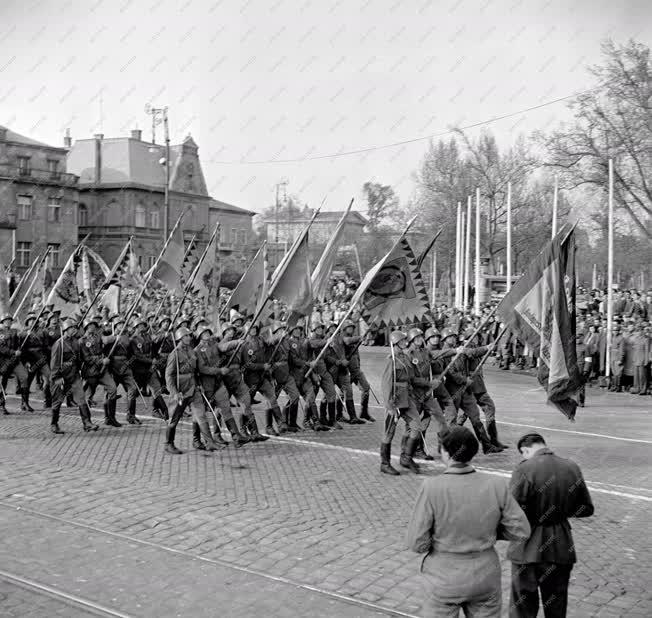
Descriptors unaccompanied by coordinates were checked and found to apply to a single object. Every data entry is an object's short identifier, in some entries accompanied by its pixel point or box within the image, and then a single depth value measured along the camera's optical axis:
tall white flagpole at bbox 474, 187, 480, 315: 30.21
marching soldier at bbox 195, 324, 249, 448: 12.26
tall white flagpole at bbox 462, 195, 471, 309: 32.78
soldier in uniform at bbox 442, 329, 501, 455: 12.29
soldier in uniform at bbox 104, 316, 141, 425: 14.39
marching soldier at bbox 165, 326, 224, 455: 11.91
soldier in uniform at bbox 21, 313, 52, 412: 16.06
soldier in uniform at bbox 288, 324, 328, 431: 14.19
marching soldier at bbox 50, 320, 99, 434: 13.30
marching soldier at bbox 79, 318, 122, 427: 14.05
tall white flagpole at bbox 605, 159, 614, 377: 21.28
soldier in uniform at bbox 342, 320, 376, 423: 15.18
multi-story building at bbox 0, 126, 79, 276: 59.12
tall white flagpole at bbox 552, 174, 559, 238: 23.10
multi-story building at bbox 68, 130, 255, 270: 70.38
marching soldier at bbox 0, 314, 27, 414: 15.50
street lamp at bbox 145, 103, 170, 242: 37.11
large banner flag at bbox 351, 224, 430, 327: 13.02
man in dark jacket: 5.27
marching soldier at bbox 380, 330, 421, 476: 10.92
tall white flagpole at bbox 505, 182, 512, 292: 26.84
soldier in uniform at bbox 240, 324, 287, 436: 13.24
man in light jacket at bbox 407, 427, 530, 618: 4.52
